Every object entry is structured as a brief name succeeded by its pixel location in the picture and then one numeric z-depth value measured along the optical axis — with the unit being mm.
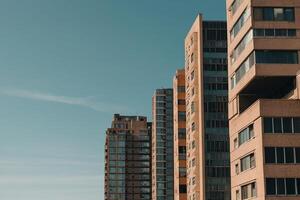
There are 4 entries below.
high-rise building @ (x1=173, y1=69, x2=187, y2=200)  124250
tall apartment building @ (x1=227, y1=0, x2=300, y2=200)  68500
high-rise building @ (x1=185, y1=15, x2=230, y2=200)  109188
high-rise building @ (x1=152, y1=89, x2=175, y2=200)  191000
